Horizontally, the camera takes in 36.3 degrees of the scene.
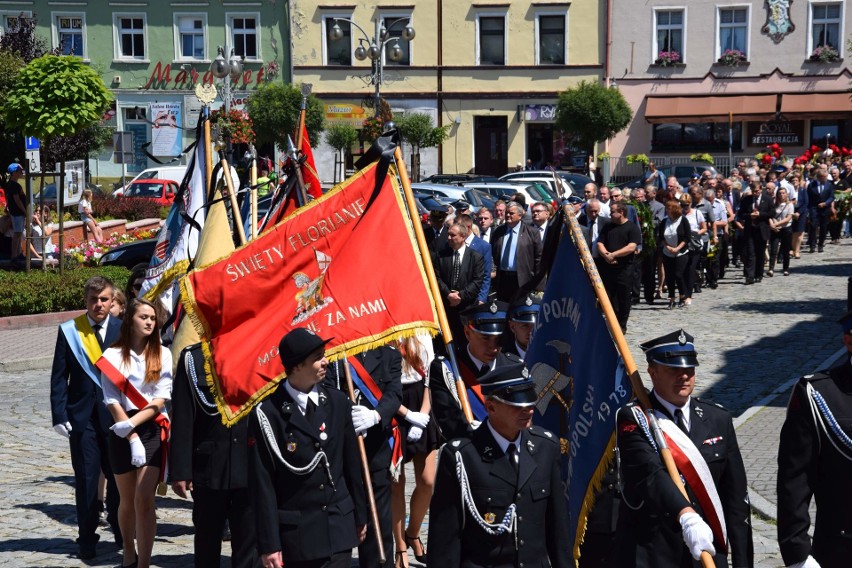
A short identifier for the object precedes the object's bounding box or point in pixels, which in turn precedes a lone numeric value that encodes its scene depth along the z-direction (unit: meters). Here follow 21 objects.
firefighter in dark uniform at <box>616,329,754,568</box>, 5.41
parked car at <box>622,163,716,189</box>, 39.09
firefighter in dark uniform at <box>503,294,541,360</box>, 7.81
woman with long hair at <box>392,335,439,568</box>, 8.39
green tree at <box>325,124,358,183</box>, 46.62
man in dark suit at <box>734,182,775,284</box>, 22.50
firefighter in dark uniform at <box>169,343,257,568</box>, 7.35
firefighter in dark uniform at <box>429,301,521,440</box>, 7.20
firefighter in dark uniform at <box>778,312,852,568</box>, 5.57
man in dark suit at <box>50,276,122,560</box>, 8.76
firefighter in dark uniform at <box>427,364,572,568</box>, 5.24
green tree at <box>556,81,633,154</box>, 46.09
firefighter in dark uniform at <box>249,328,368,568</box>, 5.99
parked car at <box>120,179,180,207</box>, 36.88
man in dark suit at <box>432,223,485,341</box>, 12.88
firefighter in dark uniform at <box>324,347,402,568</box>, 7.48
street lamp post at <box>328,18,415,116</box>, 31.91
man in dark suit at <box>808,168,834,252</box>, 28.08
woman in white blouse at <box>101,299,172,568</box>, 8.03
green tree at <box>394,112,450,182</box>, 45.08
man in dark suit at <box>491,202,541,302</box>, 14.62
